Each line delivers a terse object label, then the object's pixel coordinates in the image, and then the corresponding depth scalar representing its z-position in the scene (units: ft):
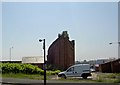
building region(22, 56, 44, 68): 229.25
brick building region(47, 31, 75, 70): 217.97
